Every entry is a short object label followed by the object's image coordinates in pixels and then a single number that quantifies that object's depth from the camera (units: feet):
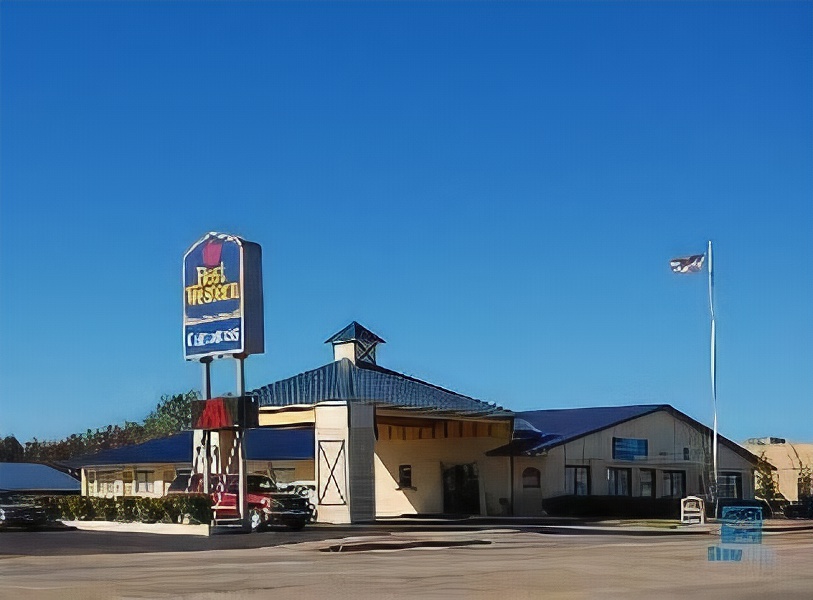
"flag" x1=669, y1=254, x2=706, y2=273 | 147.64
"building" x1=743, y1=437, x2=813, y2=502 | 230.68
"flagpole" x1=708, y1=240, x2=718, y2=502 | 151.53
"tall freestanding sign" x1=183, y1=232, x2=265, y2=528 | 121.70
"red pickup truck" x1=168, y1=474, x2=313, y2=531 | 117.50
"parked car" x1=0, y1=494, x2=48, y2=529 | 123.95
